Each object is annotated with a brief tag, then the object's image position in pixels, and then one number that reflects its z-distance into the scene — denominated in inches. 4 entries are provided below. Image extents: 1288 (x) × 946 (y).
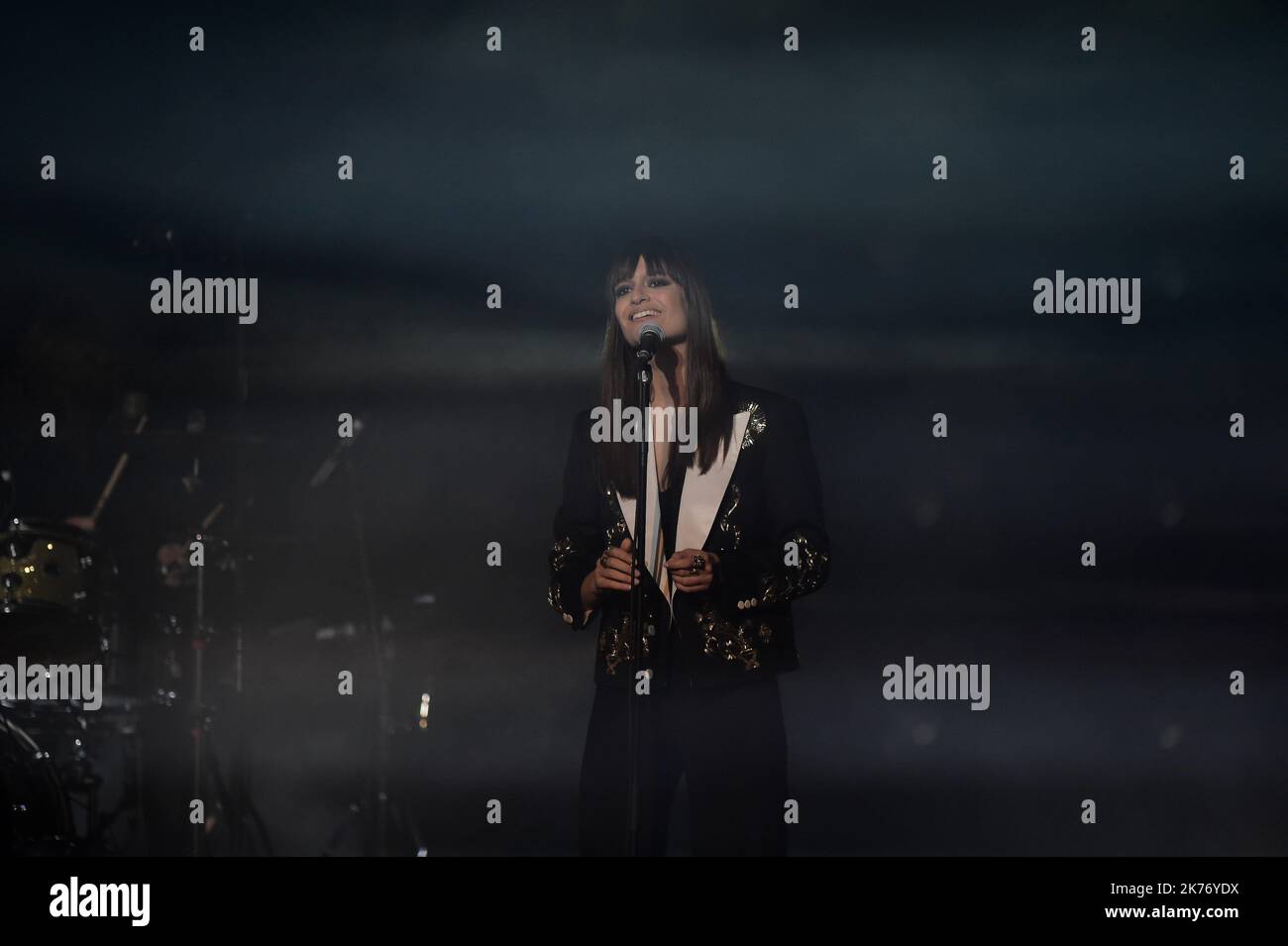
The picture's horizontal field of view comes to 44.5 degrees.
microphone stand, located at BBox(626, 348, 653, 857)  145.9
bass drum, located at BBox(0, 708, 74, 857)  178.9
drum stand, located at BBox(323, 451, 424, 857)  184.7
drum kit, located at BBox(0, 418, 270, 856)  181.9
